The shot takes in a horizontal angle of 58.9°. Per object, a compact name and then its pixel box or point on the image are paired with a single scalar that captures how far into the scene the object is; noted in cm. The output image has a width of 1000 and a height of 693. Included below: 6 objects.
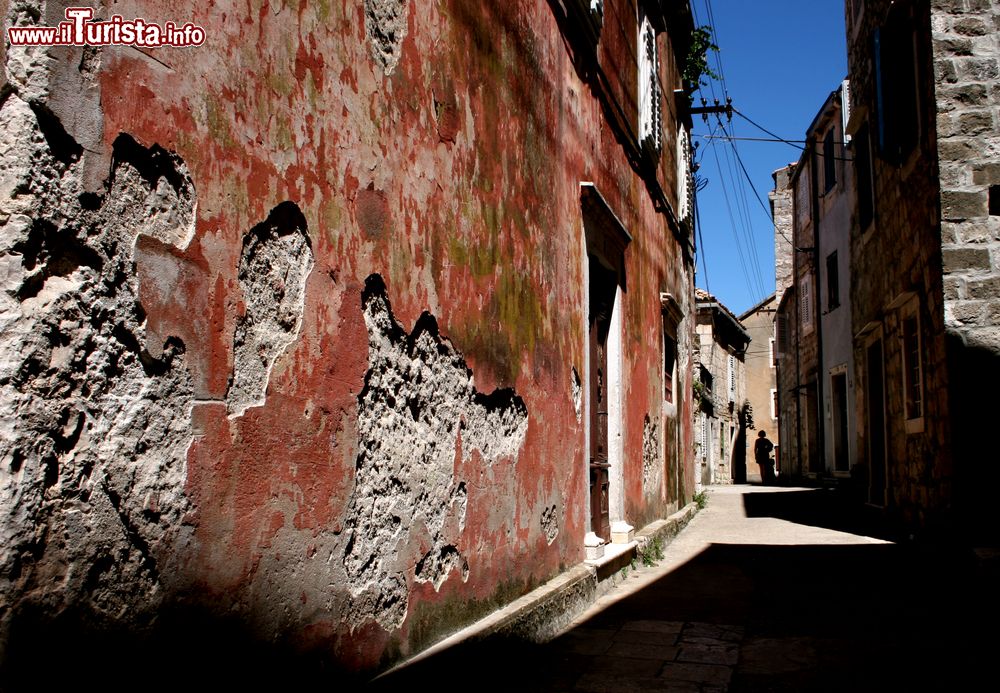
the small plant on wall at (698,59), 1338
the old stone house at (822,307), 1722
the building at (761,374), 3388
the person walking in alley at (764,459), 2456
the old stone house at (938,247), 658
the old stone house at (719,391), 2288
